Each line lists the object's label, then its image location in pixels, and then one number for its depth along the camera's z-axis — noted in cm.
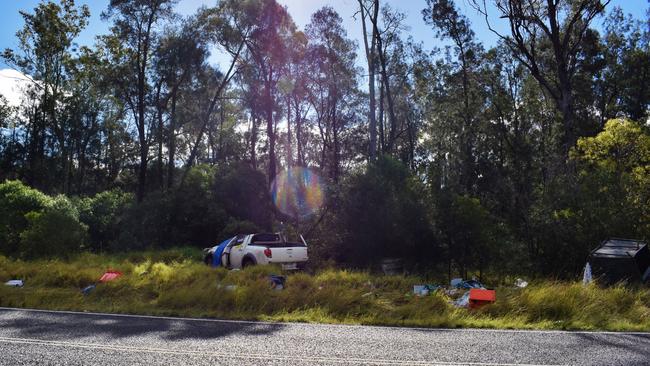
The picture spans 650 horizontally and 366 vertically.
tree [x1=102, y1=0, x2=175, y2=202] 3484
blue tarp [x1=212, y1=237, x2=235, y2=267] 1805
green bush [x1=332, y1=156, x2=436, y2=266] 1883
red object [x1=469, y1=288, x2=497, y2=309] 982
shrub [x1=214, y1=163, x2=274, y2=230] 2731
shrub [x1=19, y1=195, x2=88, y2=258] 2012
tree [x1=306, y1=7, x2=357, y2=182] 3616
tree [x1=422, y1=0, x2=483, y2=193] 3394
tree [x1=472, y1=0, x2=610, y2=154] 2433
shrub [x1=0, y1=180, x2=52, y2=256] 2294
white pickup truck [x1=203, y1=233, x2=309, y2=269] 1577
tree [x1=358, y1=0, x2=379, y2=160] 2908
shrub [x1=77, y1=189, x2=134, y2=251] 3025
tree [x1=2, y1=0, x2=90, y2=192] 3856
